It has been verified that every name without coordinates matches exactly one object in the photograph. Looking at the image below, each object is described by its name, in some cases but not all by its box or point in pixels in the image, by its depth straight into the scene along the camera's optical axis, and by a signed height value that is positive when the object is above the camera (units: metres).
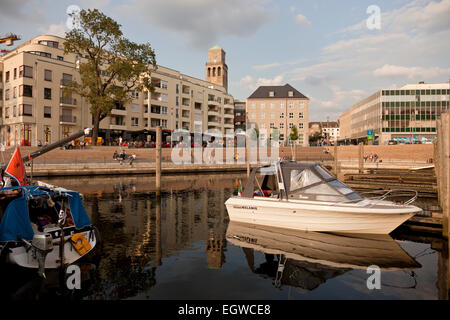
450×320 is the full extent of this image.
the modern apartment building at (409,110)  74.69 +12.05
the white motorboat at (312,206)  11.20 -1.72
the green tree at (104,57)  41.91 +14.79
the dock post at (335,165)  29.01 -0.45
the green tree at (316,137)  146.44 +11.04
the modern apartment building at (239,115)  109.90 +16.36
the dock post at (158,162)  22.53 -0.11
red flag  11.95 -0.28
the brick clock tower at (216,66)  113.94 +34.31
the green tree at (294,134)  80.44 +6.74
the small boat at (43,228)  8.30 -2.00
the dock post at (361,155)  32.78 +0.55
